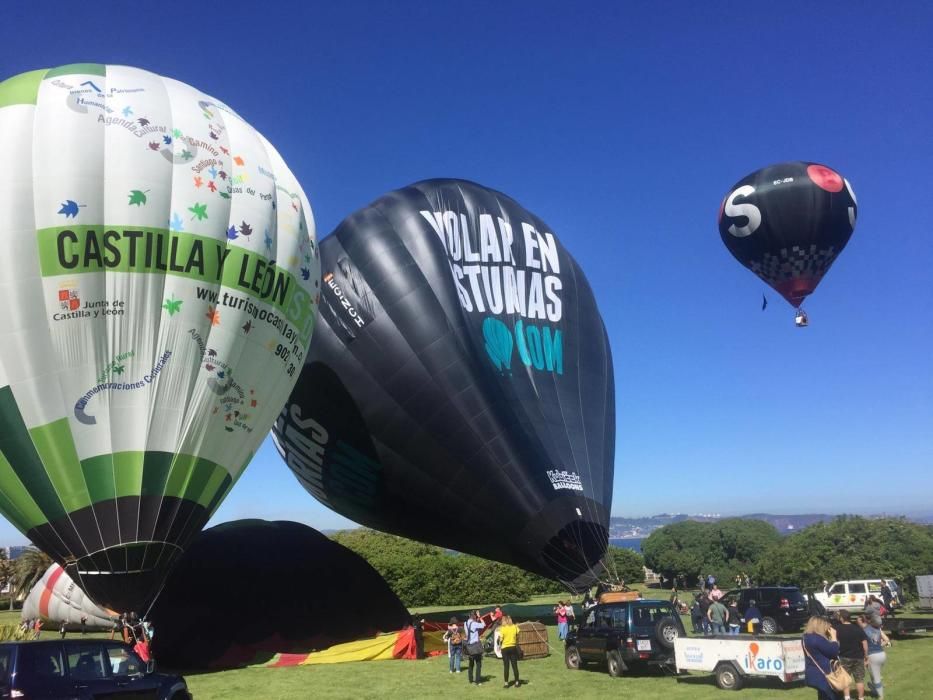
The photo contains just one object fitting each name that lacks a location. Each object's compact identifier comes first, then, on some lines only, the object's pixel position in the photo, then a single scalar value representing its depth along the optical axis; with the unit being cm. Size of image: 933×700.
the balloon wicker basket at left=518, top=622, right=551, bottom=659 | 1681
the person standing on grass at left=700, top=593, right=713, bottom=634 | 1680
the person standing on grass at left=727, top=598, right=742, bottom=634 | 1700
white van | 2422
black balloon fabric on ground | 1606
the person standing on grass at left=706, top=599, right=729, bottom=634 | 1582
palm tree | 4325
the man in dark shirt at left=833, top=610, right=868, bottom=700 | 920
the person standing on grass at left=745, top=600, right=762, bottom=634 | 1723
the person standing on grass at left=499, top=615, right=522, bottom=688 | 1323
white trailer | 1130
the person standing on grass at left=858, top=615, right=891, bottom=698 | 1045
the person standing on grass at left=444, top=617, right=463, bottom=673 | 1515
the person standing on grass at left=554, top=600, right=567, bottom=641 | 1927
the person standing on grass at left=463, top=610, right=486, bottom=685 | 1388
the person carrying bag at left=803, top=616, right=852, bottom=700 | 790
